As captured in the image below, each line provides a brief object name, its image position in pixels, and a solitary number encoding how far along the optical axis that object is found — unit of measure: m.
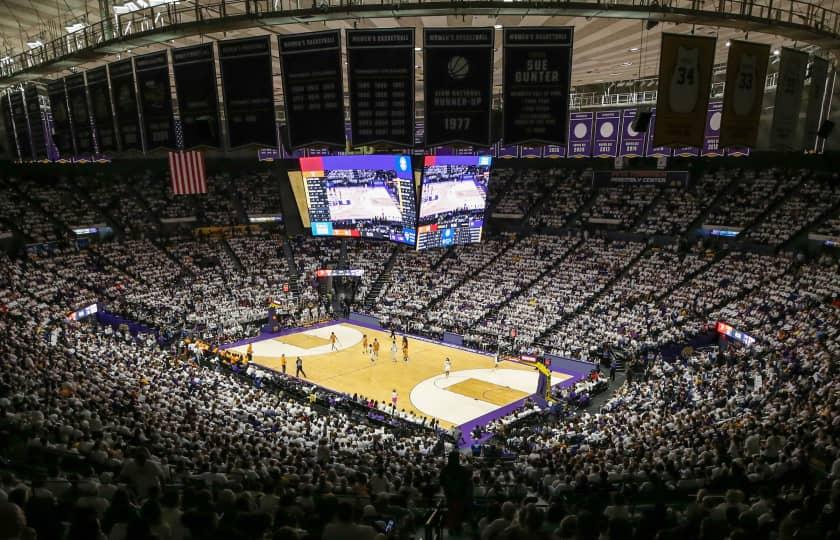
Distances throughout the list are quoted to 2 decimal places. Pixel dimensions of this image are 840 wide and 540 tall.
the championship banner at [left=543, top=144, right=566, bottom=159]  32.06
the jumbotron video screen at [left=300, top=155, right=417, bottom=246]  34.84
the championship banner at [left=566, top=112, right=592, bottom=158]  30.97
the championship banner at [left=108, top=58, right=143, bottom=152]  13.80
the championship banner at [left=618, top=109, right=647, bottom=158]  30.39
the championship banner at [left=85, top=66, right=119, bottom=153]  14.44
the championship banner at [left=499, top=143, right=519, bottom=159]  36.44
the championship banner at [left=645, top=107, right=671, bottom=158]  30.89
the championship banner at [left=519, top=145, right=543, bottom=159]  34.96
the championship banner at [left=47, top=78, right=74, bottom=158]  15.92
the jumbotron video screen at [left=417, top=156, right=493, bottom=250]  33.66
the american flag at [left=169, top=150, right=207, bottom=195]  32.12
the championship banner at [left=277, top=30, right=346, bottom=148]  12.08
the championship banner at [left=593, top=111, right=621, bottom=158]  30.39
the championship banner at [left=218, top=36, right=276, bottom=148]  12.38
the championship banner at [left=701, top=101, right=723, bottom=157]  27.50
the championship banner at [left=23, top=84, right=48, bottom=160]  17.98
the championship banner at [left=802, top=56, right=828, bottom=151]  14.05
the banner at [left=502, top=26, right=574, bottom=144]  11.75
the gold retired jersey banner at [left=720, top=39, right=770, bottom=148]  12.59
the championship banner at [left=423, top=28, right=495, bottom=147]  11.71
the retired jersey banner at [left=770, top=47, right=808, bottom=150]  13.19
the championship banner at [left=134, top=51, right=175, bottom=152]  13.33
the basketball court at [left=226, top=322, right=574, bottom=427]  24.23
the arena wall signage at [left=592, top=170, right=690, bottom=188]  39.62
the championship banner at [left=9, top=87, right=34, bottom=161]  18.55
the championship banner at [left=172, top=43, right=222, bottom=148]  12.66
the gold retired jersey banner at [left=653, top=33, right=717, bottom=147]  12.05
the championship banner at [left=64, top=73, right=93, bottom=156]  15.12
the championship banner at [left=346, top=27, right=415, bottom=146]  11.87
